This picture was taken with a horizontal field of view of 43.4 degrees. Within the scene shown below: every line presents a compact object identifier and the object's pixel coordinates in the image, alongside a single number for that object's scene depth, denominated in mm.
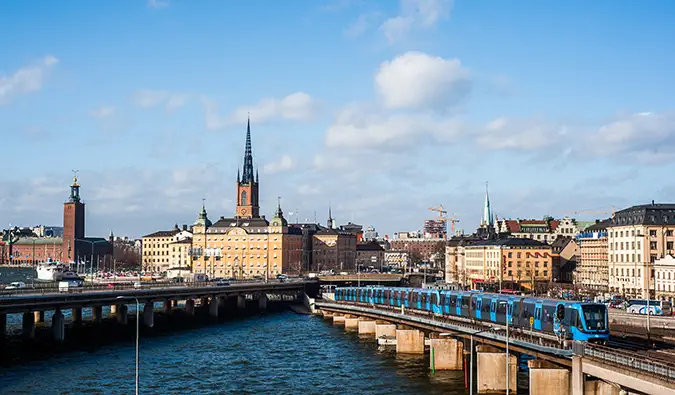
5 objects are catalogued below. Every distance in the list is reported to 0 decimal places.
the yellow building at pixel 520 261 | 195000
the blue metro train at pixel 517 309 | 62031
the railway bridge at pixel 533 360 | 51750
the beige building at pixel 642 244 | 135500
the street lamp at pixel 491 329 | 72438
